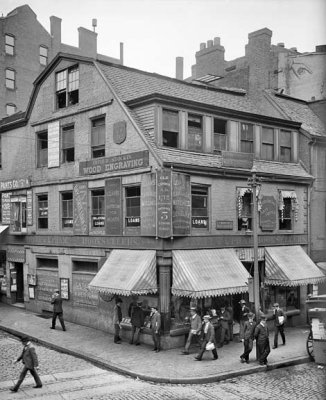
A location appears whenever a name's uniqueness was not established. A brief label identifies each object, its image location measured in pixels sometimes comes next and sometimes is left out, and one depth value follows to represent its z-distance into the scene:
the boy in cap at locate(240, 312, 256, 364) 16.28
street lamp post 17.61
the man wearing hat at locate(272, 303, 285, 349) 18.39
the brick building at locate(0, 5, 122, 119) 30.69
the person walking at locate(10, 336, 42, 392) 13.48
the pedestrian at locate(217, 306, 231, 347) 18.81
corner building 19.14
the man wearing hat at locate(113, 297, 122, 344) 19.45
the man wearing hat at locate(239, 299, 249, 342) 18.28
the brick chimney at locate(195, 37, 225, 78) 36.94
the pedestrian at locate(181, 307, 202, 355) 17.55
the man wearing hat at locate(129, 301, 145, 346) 18.98
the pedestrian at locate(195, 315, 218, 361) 16.61
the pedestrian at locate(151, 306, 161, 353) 17.91
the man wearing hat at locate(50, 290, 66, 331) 21.45
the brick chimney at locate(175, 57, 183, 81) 62.53
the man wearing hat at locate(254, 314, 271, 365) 15.98
